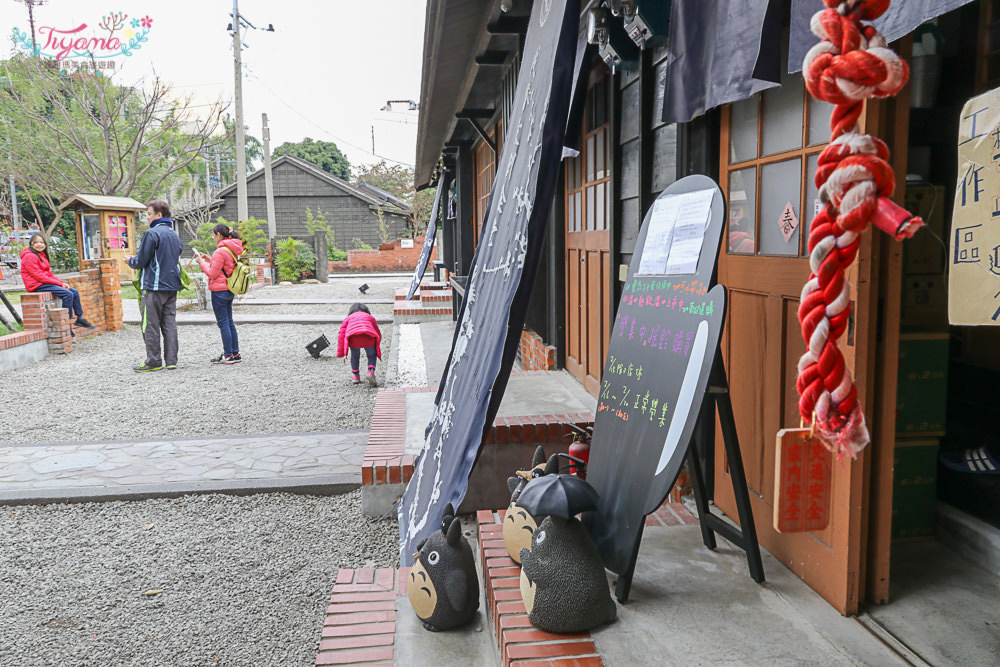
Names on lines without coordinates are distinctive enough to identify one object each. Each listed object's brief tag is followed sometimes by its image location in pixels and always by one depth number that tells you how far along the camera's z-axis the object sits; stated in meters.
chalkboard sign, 2.03
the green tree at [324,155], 58.59
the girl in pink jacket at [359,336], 7.07
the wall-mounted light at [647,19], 2.90
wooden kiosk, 13.02
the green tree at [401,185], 38.47
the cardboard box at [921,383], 2.64
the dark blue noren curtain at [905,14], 1.41
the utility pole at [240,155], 23.38
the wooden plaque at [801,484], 1.60
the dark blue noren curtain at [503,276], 2.47
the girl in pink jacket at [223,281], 8.51
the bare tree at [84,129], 20.48
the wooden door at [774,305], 2.09
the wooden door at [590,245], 4.48
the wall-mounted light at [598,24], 3.28
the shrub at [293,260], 24.03
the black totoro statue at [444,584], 2.30
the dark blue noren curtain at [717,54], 2.08
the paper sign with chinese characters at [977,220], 1.38
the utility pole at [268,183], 26.81
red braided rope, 1.10
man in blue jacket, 8.17
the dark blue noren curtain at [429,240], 12.62
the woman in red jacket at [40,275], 9.66
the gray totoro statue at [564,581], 1.97
